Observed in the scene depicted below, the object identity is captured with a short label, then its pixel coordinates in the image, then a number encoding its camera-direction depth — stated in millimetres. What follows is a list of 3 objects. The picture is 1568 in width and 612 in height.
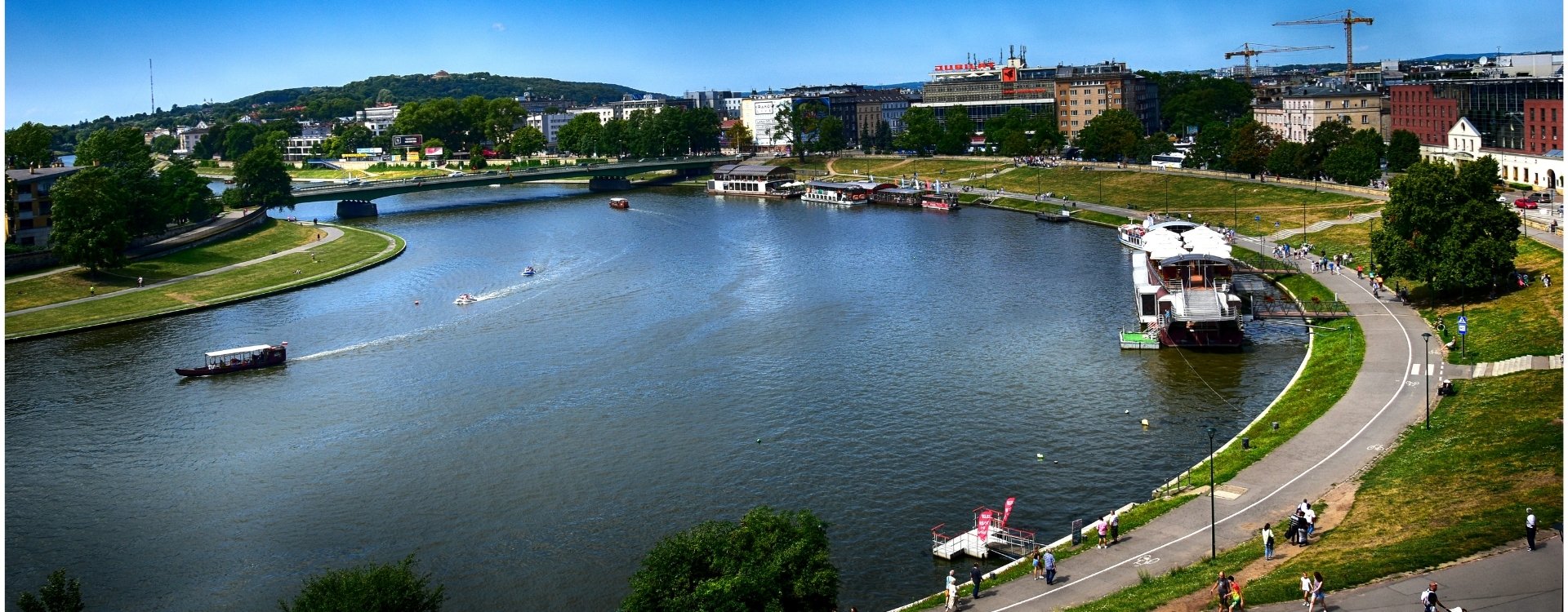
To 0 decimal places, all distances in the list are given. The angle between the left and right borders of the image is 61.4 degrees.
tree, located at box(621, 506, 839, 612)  24672
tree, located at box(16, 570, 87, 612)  25312
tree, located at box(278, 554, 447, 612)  24391
